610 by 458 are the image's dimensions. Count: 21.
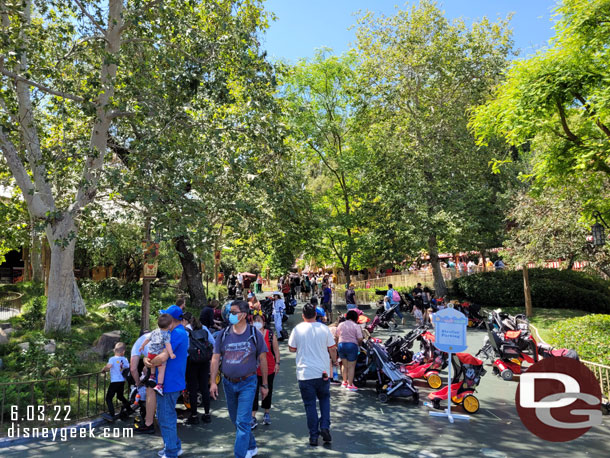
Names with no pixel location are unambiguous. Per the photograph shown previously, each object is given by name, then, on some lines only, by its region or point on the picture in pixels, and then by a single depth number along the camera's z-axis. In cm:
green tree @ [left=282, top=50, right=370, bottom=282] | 2428
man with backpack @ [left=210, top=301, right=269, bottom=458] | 485
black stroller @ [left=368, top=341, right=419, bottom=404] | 781
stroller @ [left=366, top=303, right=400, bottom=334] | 1570
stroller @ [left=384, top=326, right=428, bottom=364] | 1011
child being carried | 529
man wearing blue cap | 517
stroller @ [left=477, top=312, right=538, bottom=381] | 970
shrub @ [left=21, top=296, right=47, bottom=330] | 1282
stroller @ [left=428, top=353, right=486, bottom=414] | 737
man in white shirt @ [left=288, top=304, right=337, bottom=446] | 573
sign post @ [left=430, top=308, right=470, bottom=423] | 704
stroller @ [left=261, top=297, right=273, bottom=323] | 1691
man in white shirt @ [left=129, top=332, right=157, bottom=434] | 621
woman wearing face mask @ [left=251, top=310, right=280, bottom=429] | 639
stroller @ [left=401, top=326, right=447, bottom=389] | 875
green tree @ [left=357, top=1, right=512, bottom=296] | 2270
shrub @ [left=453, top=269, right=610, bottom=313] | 2191
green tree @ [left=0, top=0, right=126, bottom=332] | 1023
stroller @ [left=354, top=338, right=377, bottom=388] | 878
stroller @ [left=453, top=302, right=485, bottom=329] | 1716
